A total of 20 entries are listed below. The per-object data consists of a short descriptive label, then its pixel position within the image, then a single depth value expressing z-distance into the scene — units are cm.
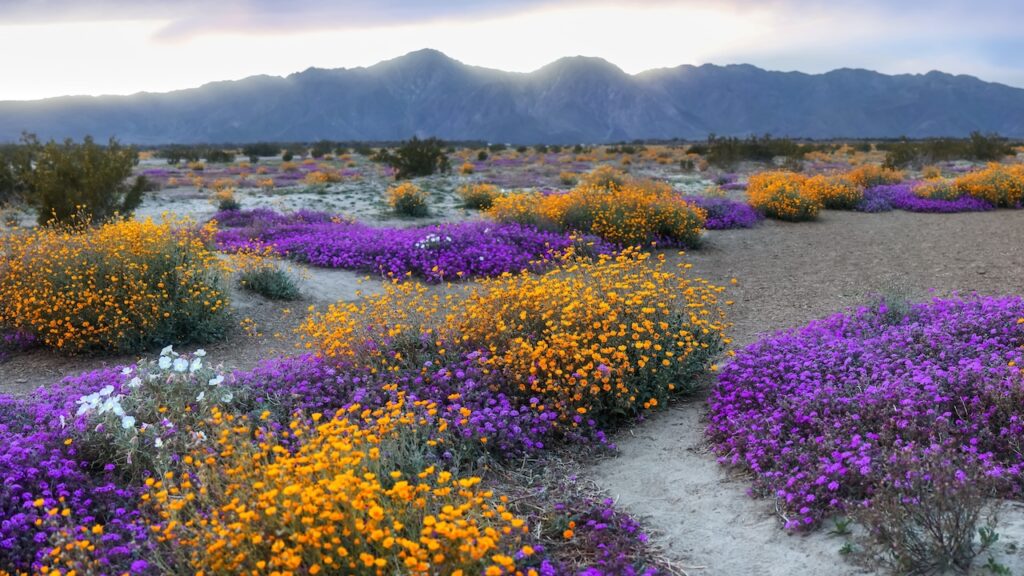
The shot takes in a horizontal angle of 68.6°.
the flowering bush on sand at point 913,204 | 1906
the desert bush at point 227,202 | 1983
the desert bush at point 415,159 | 2972
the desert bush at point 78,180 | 1430
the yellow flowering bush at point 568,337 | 556
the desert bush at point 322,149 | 5553
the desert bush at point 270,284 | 1053
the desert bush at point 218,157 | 4756
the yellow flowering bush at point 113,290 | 820
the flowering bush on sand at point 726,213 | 1673
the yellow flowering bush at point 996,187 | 1970
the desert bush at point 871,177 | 2409
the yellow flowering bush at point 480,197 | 2033
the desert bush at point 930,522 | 322
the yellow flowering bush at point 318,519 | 295
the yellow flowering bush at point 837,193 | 1998
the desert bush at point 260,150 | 5431
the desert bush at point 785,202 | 1775
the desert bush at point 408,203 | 1861
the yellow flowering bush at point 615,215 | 1427
